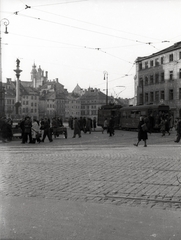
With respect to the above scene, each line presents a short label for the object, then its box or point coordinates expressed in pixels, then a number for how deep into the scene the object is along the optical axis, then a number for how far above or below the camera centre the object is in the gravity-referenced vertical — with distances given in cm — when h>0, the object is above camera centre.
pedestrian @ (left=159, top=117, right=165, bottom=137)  2920 -39
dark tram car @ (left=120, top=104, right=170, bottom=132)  3688 +80
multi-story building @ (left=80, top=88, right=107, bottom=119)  13412 +744
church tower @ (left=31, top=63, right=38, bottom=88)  18380 +2322
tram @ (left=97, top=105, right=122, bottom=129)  4715 +118
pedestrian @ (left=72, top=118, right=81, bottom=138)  2727 -40
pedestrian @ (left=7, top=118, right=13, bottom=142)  2284 -67
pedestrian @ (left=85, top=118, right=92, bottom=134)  3386 -23
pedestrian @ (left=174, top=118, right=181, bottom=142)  2165 -44
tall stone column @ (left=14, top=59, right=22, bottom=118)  4524 +615
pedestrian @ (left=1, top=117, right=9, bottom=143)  2232 -42
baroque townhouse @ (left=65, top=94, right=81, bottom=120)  14588 +626
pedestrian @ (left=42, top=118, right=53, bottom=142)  2315 -45
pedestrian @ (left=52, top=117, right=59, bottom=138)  2647 -24
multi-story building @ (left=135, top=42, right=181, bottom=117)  5812 +746
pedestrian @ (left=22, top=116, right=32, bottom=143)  2169 -30
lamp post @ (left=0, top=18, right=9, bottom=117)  4439 +215
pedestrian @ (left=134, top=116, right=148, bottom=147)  1872 -44
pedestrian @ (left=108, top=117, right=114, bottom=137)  2948 -29
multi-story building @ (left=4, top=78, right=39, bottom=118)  12269 +803
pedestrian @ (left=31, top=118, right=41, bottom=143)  2182 -47
